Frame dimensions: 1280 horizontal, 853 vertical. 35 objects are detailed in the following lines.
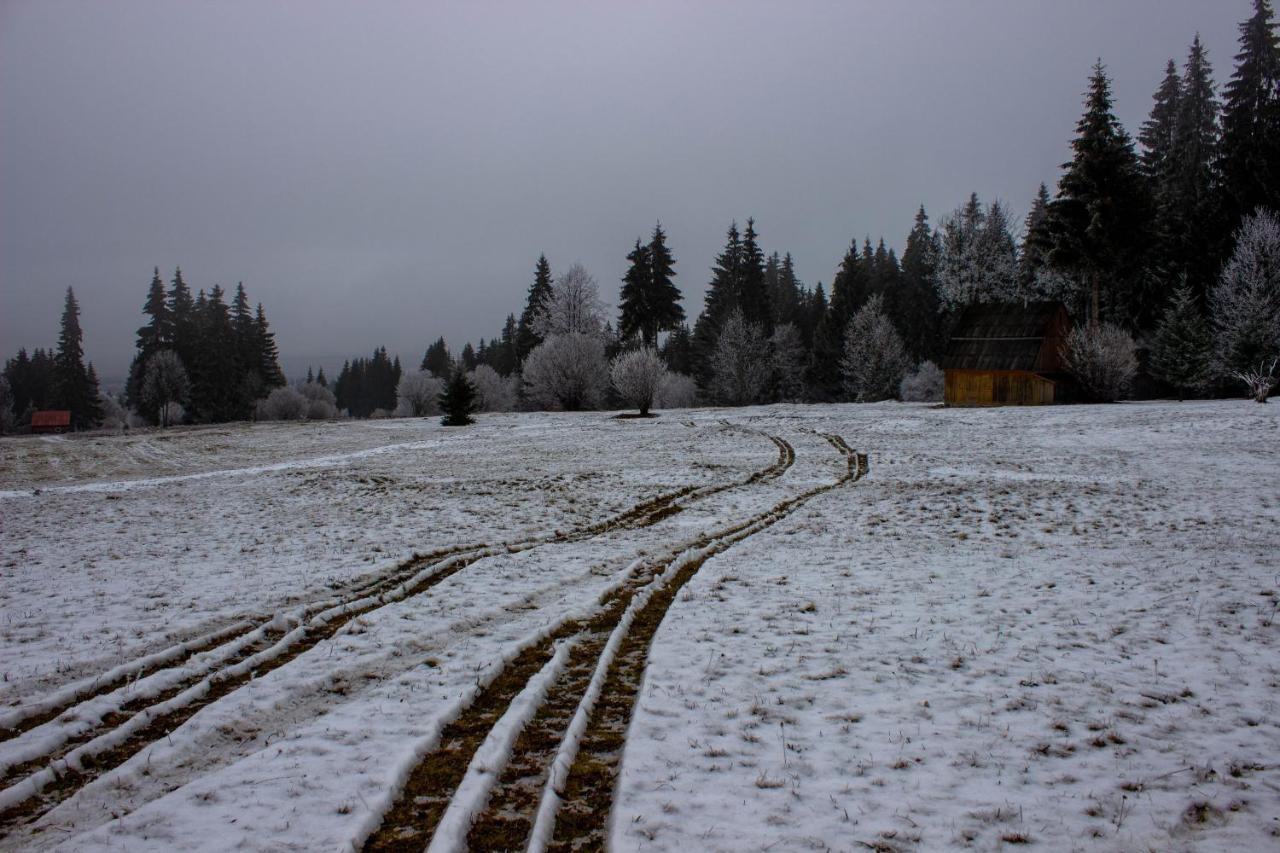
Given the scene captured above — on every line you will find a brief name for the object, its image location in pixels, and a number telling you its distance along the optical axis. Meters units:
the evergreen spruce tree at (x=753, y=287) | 69.25
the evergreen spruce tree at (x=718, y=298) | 71.00
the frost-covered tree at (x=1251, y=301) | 38.00
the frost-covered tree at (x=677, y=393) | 68.06
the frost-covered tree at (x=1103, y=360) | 39.38
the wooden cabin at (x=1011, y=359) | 43.12
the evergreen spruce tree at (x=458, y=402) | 46.09
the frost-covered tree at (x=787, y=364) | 68.88
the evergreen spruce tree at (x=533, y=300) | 69.18
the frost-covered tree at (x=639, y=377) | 46.50
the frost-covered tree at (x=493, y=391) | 76.00
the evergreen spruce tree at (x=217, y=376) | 77.19
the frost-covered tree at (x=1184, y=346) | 40.25
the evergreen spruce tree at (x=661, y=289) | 63.05
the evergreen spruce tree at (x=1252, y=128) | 43.34
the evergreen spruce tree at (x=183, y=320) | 80.12
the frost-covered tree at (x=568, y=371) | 52.28
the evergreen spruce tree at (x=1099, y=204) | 41.59
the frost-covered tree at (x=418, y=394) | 80.44
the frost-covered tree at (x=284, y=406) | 77.44
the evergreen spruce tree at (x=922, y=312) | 66.75
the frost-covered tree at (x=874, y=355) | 61.84
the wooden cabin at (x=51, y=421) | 74.94
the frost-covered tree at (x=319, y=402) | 87.19
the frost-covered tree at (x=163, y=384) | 72.81
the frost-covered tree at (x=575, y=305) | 59.50
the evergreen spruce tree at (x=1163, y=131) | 50.22
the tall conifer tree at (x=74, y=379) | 79.88
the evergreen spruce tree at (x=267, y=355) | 85.69
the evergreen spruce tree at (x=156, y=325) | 81.75
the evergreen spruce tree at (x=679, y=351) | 81.31
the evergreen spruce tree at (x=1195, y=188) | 45.97
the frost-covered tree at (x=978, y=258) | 55.22
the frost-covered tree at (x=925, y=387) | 59.03
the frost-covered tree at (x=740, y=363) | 64.69
